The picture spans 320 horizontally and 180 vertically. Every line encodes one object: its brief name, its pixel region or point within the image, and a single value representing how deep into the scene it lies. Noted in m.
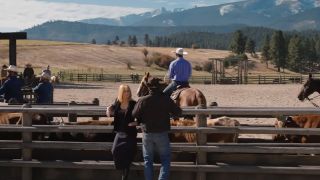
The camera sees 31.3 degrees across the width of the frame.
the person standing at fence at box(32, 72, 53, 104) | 11.35
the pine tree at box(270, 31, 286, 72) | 137.57
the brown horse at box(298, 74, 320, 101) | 16.11
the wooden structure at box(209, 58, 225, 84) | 61.72
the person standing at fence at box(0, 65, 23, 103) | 11.45
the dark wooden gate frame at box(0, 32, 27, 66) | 23.39
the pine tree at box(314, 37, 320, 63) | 194.30
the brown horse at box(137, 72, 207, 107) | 11.61
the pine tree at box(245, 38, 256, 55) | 176.09
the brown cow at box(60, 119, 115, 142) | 8.78
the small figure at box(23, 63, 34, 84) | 18.13
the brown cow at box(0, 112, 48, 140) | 8.94
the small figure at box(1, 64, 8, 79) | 15.86
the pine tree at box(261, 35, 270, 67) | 153.74
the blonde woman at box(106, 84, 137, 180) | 7.45
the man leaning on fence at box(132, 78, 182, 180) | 7.30
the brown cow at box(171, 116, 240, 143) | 8.50
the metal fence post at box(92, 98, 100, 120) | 11.42
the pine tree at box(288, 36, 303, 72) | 138.38
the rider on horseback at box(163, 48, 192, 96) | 11.91
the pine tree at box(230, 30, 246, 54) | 145.50
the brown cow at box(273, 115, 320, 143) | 8.97
